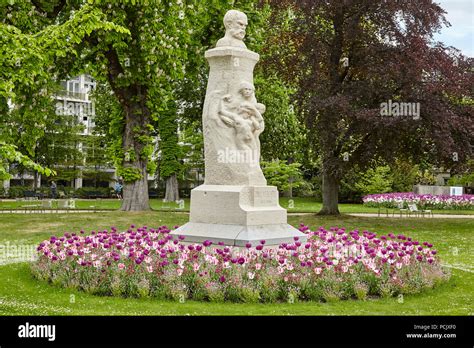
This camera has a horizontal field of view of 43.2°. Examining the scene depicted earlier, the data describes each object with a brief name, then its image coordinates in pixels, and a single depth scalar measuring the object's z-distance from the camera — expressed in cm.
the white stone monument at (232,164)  1116
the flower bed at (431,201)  3791
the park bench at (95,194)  5063
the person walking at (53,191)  4662
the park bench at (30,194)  4534
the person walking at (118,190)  4946
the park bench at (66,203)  2778
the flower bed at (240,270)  917
